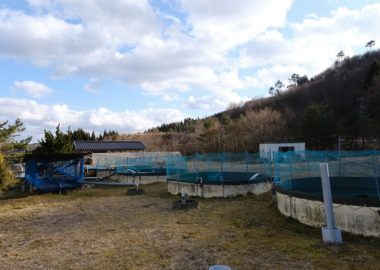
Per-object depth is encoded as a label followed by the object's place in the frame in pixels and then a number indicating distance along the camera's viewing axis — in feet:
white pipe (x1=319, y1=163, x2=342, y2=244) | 23.36
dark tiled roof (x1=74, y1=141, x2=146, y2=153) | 149.07
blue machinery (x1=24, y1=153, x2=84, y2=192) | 62.39
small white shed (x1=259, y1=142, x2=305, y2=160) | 139.44
